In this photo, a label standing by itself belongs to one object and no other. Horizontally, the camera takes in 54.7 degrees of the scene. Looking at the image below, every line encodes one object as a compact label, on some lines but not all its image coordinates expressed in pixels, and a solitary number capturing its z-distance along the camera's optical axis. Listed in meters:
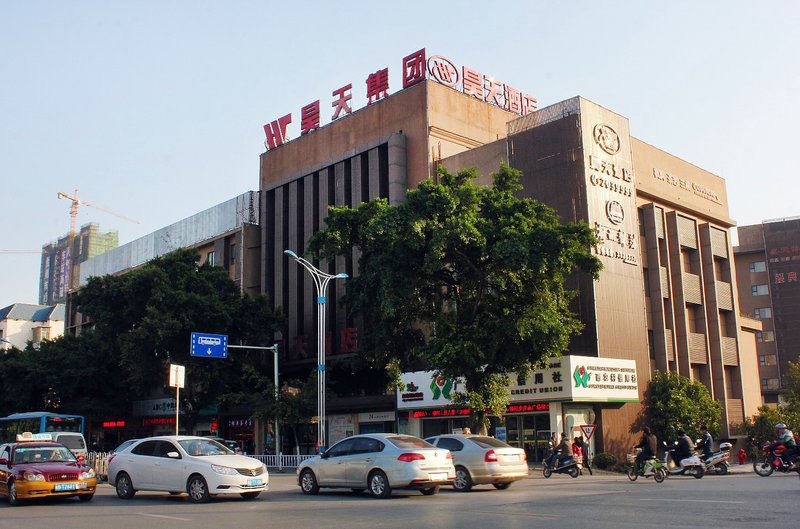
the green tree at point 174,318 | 41.41
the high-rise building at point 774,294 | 75.25
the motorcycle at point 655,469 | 21.44
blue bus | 38.31
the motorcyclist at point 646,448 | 22.08
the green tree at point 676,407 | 34.78
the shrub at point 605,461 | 30.38
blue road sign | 35.69
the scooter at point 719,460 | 23.47
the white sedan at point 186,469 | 16.75
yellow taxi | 16.75
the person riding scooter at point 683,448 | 22.73
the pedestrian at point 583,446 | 26.75
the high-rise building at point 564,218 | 34.31
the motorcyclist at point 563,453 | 24.05
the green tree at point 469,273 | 26.69
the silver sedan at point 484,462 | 19.11
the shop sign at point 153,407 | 56.19
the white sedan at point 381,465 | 16.88
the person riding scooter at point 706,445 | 23.64
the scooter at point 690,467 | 22.52
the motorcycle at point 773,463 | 21.78
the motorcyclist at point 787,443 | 21.50
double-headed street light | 31.69
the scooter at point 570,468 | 23.92
